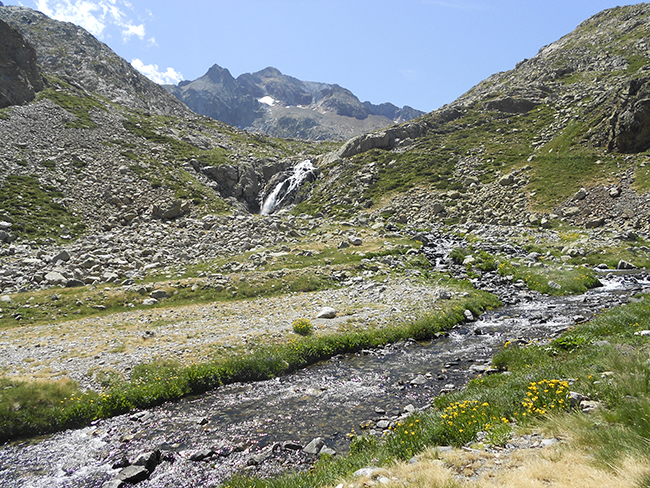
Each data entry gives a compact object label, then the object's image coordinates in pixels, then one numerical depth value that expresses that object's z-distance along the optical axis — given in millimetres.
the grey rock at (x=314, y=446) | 10414
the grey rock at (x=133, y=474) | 9688
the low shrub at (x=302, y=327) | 20438
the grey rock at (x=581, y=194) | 46722
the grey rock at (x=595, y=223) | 41644
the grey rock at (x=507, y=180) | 59562
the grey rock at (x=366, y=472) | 7202
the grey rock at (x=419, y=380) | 14453
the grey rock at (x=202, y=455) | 10562
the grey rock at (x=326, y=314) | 23083
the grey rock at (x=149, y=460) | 10227
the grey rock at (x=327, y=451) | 10016
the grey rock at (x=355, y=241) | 41988
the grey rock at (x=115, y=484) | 9445
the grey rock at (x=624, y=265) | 30259
